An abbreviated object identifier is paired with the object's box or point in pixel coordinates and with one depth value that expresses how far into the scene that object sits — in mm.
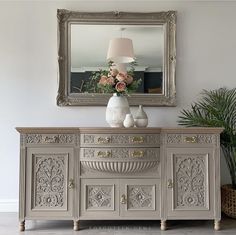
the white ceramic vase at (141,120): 2908
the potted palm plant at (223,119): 3055
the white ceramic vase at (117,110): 2859
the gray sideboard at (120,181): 2723
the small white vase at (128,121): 2762
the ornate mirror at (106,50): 3322
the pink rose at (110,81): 2863
